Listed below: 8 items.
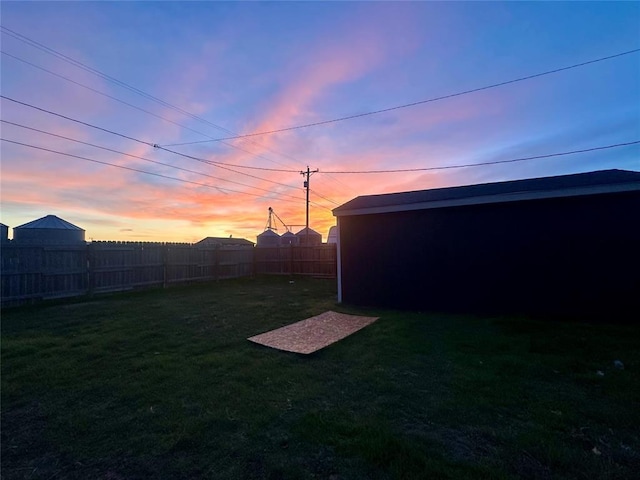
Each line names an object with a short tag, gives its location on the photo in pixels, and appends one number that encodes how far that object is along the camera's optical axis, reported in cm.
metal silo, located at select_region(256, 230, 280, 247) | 3178
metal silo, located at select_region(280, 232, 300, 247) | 3036
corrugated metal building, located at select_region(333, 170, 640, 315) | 609
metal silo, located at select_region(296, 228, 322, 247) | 2669
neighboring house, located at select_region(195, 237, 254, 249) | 3586
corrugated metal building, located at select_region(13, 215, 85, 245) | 1403
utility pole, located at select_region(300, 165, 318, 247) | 2516
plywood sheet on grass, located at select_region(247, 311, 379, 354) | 479
